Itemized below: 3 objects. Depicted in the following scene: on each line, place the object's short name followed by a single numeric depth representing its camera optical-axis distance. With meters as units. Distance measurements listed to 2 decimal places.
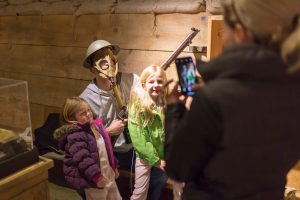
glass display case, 1.50
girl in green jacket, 2.11
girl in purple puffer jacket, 1.97
